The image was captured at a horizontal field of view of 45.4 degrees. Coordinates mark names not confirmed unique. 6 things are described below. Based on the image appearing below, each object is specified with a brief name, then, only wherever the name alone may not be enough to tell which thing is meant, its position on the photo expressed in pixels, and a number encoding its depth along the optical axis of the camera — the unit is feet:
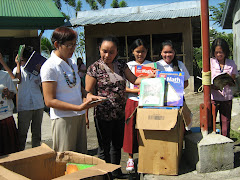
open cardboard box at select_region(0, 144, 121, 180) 6.30
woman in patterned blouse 10.29
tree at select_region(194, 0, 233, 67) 73.50
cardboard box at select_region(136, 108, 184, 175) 9.82
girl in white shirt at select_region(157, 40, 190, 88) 12.04
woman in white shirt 7.75
